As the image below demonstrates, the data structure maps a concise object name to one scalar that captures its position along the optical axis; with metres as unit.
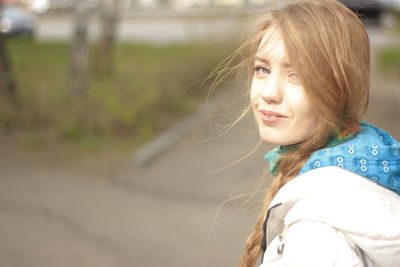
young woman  1.33
